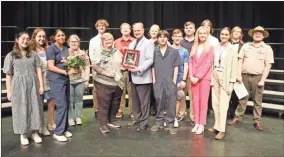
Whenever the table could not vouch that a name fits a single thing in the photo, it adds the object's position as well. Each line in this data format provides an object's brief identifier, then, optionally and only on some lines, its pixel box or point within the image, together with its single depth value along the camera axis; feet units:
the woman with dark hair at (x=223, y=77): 13.25
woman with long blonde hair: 13.70
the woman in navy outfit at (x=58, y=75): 12.84
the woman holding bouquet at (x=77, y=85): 13.73
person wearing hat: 15.17
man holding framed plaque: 14.06
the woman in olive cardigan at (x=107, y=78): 13.91
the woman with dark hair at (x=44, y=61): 13.62
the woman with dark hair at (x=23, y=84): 12.28
